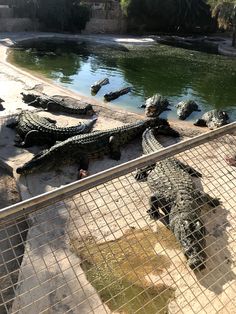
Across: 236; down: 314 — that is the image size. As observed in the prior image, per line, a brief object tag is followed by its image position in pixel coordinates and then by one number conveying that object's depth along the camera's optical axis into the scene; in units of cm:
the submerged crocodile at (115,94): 820
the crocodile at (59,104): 690
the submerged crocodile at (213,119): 650
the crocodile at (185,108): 724
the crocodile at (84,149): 453
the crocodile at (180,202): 286
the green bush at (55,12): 1781
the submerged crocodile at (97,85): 887
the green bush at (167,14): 1916
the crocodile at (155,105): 723
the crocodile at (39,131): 530
